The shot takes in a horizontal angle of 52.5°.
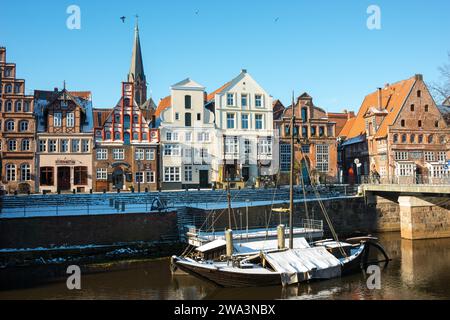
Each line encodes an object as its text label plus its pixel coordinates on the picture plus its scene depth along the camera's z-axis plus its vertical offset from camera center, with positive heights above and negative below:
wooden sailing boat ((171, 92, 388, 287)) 22.86 -4.35
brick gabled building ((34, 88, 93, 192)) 49.28 +4.16
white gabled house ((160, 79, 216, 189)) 52.66 +5.19
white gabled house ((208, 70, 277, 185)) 54.56 +6.58
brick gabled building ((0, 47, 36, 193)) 47.91 +5.69
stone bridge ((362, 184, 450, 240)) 39.50 -3.05
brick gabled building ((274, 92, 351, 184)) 57.50 +5.48
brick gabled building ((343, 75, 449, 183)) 54.12 +5.38
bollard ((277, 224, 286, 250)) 26.73 -3.27
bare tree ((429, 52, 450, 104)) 31.63 +5.89
